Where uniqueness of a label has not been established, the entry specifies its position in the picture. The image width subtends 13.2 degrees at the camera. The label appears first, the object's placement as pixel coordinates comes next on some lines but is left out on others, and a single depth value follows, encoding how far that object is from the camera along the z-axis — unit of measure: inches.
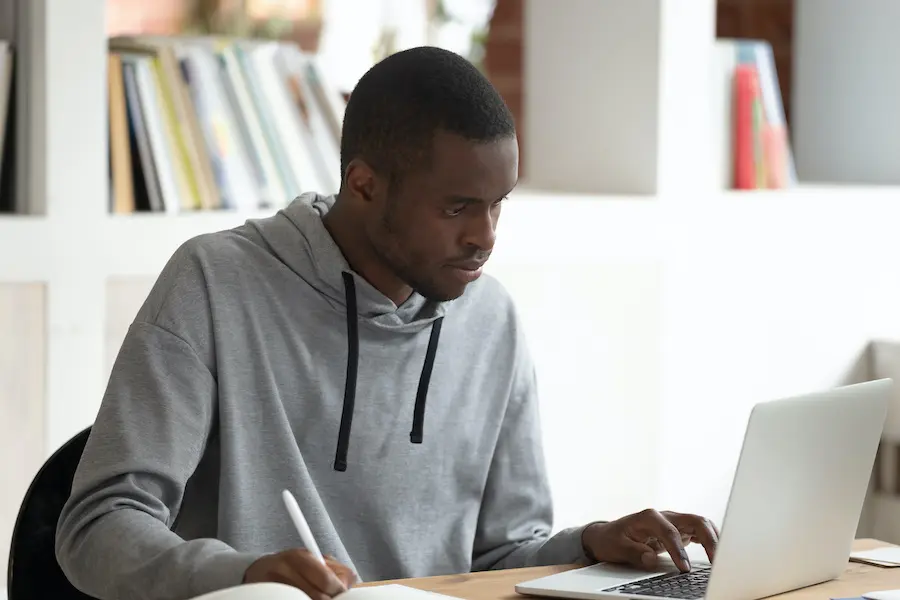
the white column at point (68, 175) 168.1
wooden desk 143.0
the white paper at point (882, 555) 149.4
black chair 146.3
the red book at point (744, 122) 197.4
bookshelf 188.1
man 145.4
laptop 139.7
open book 133.3
